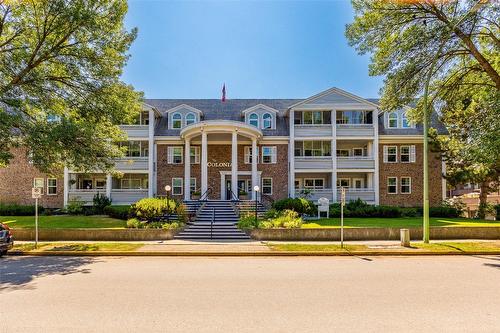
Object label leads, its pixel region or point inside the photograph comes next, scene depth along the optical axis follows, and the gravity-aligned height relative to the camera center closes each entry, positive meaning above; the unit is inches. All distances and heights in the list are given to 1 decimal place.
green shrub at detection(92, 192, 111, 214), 1079.0 -69.1
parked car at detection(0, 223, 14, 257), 519.2 -90.9
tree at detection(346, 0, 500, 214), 652.5 +270.0
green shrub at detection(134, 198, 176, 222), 767.7 -61.8
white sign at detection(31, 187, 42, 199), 579.8 -18.4
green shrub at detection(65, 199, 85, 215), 1063.0 -83.6
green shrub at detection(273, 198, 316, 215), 906.1 -61.1
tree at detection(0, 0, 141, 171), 659.9 +222.7
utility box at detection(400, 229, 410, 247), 581.6 -95.1
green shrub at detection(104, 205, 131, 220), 940.0 -84.3
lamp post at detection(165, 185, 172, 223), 794.2 -68.3
